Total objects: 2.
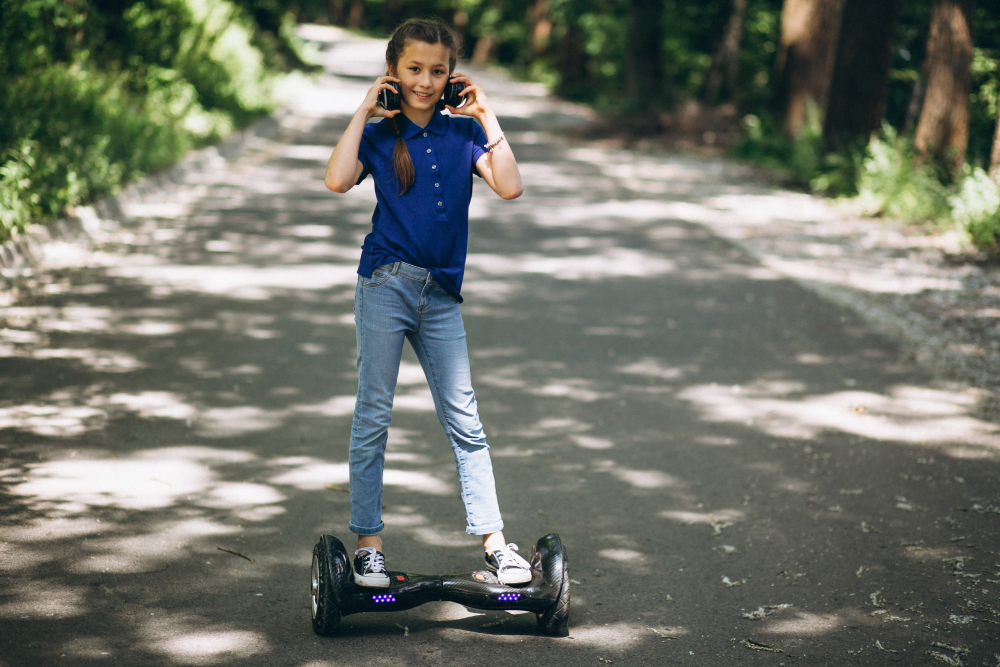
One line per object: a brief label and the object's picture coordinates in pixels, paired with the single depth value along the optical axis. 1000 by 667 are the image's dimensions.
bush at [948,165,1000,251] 9.70
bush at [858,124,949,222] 11.24
